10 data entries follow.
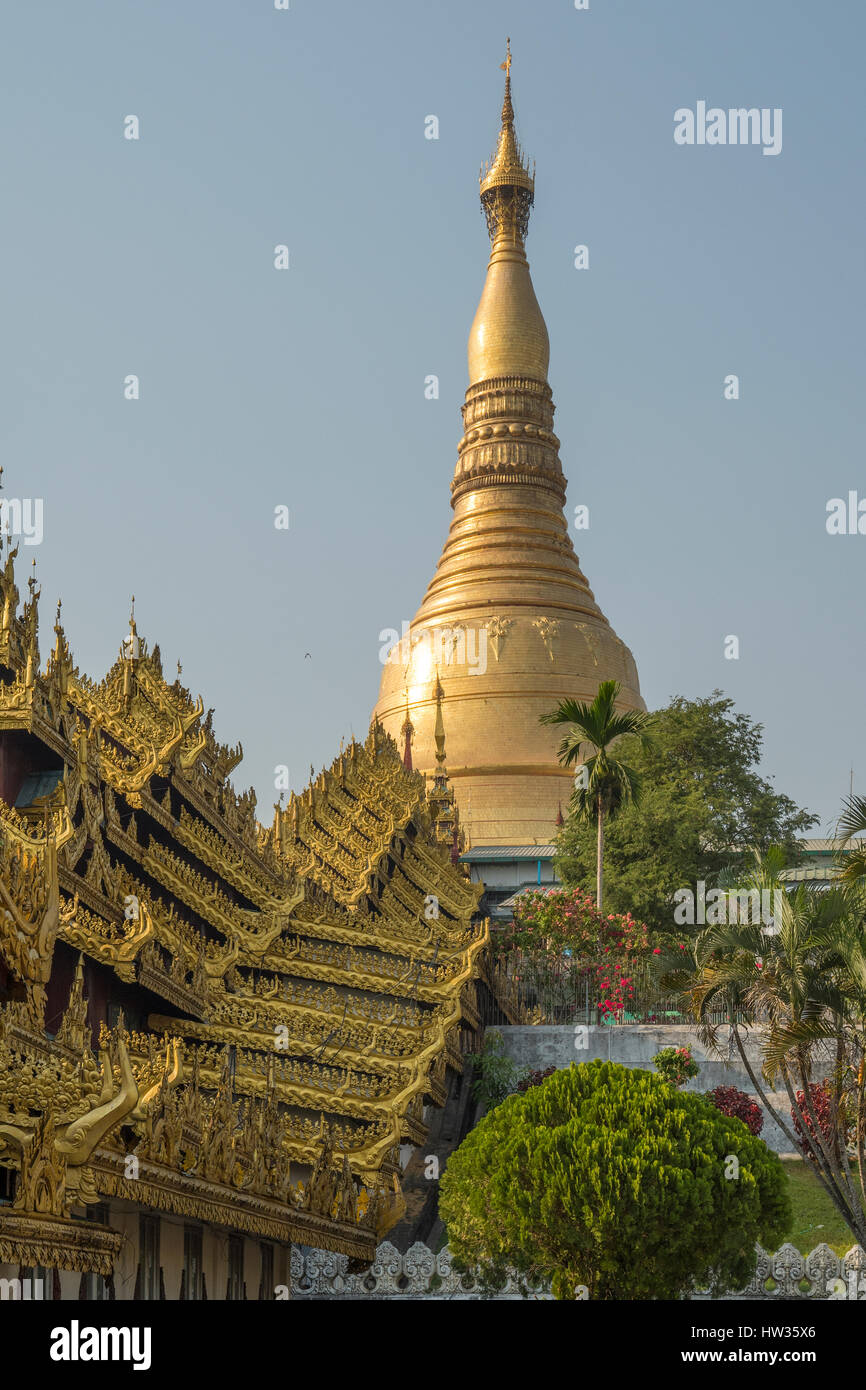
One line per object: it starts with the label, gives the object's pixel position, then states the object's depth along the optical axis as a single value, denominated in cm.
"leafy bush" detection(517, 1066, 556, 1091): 2600
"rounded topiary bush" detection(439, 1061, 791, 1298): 1650
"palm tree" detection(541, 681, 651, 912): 3391
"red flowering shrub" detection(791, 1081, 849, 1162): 2050
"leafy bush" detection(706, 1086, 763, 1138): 2431
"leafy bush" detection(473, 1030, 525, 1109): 2603
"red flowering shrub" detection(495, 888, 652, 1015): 3120
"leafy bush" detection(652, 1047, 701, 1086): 2486
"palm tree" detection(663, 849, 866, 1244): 2016
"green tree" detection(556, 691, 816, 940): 3575
